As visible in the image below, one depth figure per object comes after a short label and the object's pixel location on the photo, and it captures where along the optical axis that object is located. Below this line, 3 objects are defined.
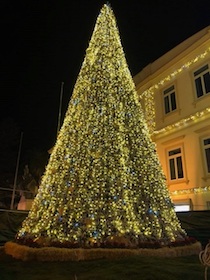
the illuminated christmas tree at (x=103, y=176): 5.07
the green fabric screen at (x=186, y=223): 7.47
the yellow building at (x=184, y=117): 10.62
